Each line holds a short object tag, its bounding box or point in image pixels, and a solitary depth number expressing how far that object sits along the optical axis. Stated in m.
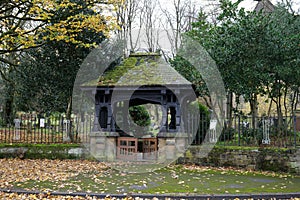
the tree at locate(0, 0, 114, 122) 10.21
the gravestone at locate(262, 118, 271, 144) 10.61
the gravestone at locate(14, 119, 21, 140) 13.57
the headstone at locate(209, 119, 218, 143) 11.78
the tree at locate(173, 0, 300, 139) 10.29
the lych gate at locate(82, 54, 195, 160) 10.95
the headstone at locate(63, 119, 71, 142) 12.83
